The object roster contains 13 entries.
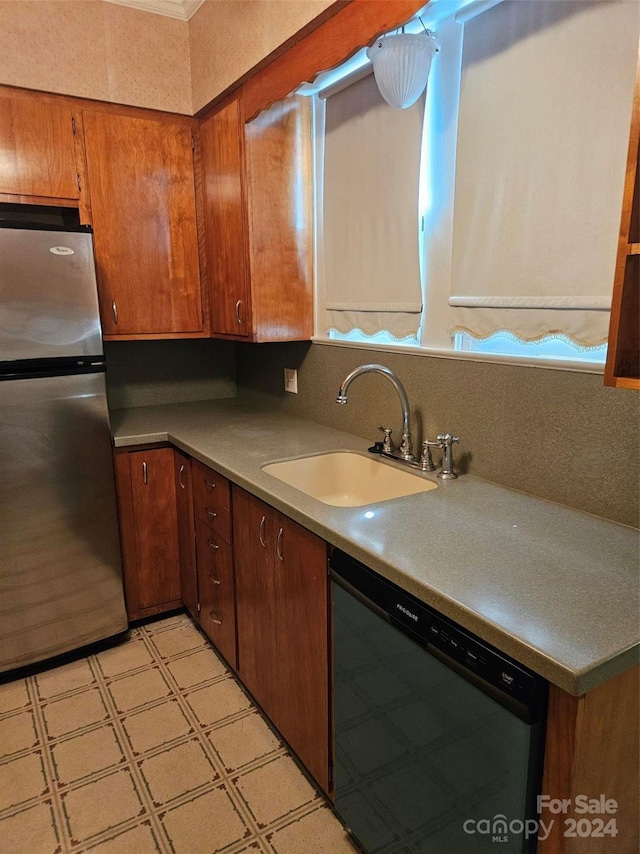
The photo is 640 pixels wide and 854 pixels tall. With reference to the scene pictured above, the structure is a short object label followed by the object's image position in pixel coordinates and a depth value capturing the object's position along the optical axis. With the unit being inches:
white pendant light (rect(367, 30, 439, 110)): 60.6
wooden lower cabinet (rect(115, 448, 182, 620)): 94.4
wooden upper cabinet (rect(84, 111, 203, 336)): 93.7
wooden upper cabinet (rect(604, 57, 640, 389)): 37.3
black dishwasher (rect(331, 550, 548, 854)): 37.7
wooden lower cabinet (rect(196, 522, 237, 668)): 82.7
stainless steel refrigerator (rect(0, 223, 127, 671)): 77.7
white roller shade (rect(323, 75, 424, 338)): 76.0
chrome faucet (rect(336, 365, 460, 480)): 68.2
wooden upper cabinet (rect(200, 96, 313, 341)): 89.2
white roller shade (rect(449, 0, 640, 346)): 51.2
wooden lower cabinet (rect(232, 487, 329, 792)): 60.1
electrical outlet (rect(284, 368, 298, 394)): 104.5
